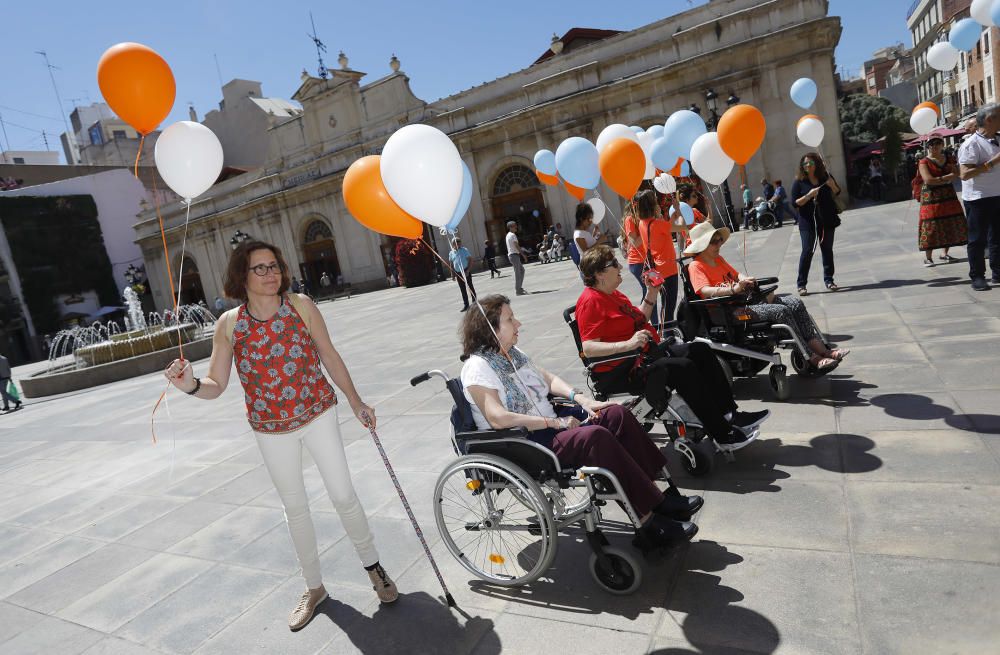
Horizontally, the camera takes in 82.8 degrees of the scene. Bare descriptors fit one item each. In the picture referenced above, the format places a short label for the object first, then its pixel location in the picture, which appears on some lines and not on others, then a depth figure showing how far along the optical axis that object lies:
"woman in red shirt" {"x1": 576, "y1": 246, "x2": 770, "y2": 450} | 3.21
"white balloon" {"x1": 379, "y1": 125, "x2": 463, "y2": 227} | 2.97
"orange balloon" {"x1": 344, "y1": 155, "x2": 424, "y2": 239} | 3.42
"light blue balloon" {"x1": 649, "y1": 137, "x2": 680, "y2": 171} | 7.29
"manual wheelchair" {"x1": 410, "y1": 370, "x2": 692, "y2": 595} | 2.45
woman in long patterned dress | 6.88
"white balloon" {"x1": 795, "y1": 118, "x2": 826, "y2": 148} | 7.97
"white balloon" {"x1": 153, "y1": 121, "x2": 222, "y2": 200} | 3.19
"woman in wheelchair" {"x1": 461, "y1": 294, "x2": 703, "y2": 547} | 2.48
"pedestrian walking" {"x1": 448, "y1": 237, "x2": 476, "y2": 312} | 12.30
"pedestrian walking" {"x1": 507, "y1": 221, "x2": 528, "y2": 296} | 13.41
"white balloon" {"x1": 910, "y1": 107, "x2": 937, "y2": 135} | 11.72
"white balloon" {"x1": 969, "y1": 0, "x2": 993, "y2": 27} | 7.79
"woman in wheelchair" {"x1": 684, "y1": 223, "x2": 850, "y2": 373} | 4.25
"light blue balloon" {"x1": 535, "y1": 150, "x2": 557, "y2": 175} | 9.27
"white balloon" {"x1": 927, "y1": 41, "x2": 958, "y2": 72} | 10.22
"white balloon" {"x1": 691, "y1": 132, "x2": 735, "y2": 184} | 5.96
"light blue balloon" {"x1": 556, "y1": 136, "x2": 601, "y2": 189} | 5.56
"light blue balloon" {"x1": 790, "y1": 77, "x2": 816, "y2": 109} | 8.96
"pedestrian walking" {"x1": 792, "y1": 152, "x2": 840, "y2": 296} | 6.77
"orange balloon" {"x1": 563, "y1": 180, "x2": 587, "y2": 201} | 6.58
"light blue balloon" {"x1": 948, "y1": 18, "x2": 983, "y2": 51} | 8.91
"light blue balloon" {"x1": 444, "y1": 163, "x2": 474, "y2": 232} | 3.36
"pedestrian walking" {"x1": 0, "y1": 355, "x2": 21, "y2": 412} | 12.34
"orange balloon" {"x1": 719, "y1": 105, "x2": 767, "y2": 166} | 5.38
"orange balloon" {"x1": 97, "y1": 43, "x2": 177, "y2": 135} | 2.99
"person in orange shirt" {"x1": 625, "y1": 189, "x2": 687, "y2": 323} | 5.56
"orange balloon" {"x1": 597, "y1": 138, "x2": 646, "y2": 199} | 5.29
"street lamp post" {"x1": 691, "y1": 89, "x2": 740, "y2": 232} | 16.34
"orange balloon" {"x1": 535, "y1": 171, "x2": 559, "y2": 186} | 9.15
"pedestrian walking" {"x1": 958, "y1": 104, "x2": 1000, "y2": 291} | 5.75
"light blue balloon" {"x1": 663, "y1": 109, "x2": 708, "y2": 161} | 6.40
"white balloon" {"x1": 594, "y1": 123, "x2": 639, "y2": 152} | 6.18
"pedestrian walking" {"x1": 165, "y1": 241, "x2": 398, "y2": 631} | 2.62
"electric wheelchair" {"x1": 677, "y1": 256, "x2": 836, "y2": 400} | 4.20
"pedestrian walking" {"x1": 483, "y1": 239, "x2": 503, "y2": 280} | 20.99
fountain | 13.97
